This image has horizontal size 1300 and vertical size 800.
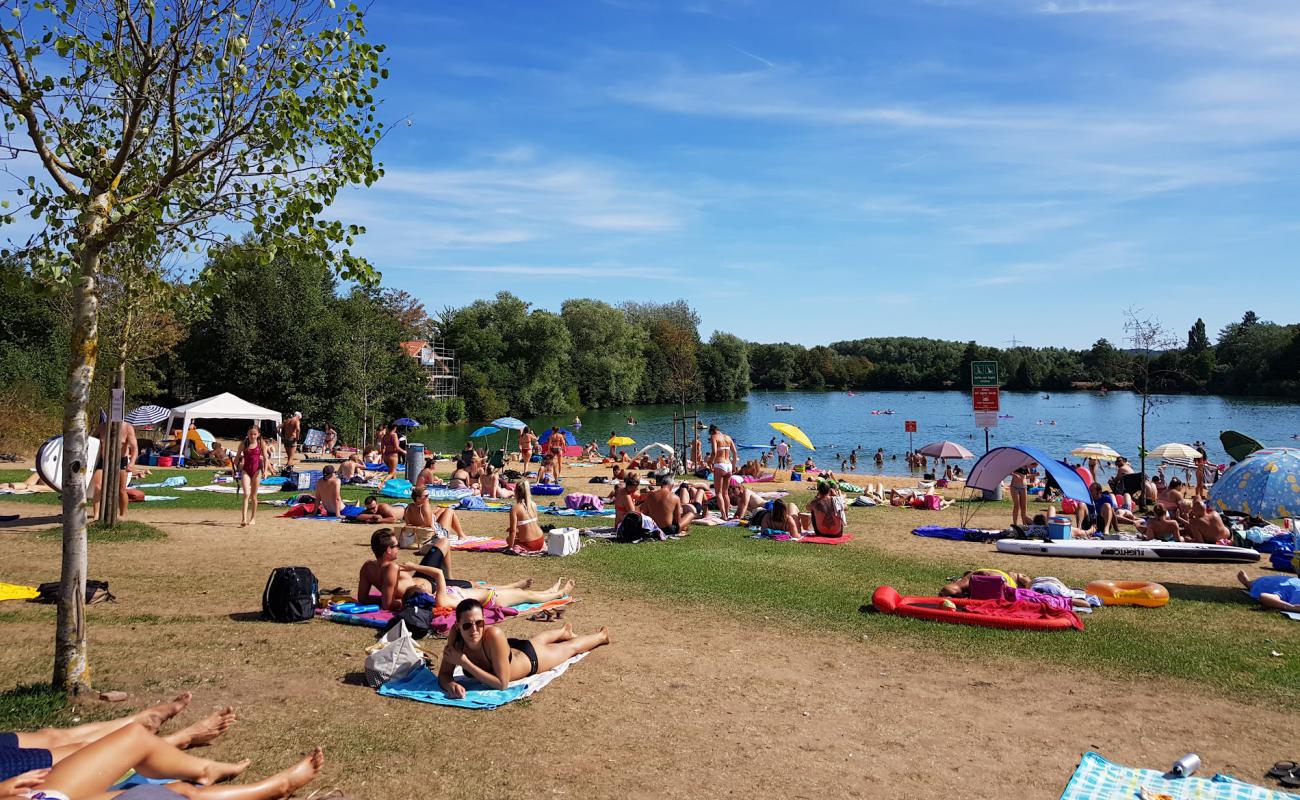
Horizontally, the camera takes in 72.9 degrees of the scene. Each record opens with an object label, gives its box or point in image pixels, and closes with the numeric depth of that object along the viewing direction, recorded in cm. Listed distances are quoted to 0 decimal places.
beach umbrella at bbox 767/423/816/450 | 2472
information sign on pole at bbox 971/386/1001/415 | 1860
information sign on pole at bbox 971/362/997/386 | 1872
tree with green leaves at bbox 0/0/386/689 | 577
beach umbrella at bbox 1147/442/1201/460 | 2316
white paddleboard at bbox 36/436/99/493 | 1240
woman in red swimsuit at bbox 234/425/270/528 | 1418
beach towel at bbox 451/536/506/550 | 1266
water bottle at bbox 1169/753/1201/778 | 505
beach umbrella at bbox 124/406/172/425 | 2766
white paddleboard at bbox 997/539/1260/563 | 1198
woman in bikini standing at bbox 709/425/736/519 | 1648
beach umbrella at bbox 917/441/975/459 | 2782
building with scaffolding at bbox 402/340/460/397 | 6119
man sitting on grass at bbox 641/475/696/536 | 1402
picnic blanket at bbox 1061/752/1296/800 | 479
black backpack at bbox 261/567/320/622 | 816
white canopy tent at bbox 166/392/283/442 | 2644
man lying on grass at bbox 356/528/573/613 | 848
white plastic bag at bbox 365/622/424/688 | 649
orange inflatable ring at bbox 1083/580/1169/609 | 934
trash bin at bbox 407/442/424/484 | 2097
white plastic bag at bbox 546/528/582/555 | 1205
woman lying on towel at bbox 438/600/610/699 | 637
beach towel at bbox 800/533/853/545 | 1359
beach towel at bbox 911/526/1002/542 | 1407
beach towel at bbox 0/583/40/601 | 853
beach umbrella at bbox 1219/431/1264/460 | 1961
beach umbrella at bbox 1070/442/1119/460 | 2335
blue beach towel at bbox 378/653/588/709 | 615
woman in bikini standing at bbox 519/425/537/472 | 2603
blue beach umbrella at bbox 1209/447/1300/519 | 995
